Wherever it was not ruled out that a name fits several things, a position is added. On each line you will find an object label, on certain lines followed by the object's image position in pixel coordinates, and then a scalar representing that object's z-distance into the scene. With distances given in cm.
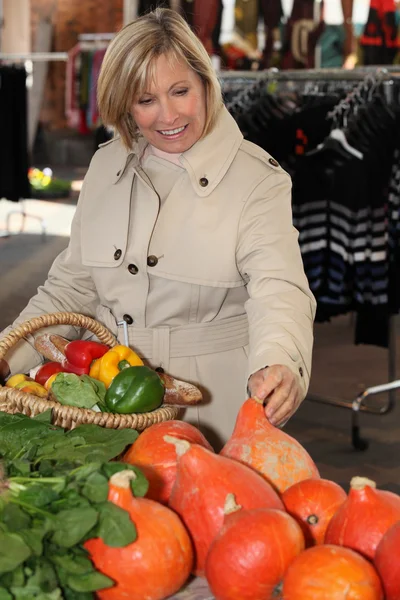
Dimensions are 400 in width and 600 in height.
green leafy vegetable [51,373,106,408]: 167
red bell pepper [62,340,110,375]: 186
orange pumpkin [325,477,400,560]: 122
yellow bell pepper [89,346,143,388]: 182
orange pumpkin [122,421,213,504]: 142
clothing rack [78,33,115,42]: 977
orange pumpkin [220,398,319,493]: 142
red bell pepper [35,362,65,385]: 190
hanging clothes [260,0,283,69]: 744
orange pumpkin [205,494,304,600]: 115
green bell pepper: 165
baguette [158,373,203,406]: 180
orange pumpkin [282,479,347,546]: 132
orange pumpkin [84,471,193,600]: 121
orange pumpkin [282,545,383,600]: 109
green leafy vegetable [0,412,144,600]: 114
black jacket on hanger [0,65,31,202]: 693
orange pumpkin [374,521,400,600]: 114
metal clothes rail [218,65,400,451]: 403
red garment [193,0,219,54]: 676
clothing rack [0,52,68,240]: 889
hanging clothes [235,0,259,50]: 770
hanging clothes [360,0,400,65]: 702
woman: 195
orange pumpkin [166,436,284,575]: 127
